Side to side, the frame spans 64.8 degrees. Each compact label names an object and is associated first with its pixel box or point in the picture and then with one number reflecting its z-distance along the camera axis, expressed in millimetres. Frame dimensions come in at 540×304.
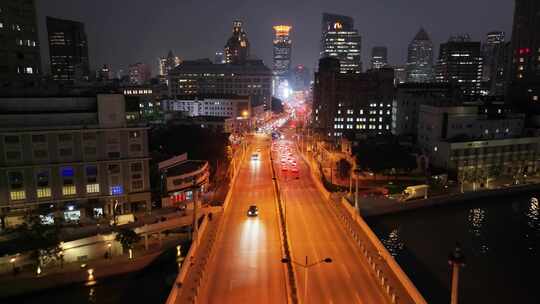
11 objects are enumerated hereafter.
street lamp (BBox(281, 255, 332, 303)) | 26945
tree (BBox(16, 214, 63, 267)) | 37969
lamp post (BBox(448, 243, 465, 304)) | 20547
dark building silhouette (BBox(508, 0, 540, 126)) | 119562
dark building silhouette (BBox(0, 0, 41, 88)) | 65062
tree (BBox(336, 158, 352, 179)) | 73375
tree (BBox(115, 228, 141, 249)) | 41750
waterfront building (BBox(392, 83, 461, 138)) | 105750
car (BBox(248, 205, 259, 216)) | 46672
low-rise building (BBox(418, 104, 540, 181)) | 75750
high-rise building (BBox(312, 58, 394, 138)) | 119375
